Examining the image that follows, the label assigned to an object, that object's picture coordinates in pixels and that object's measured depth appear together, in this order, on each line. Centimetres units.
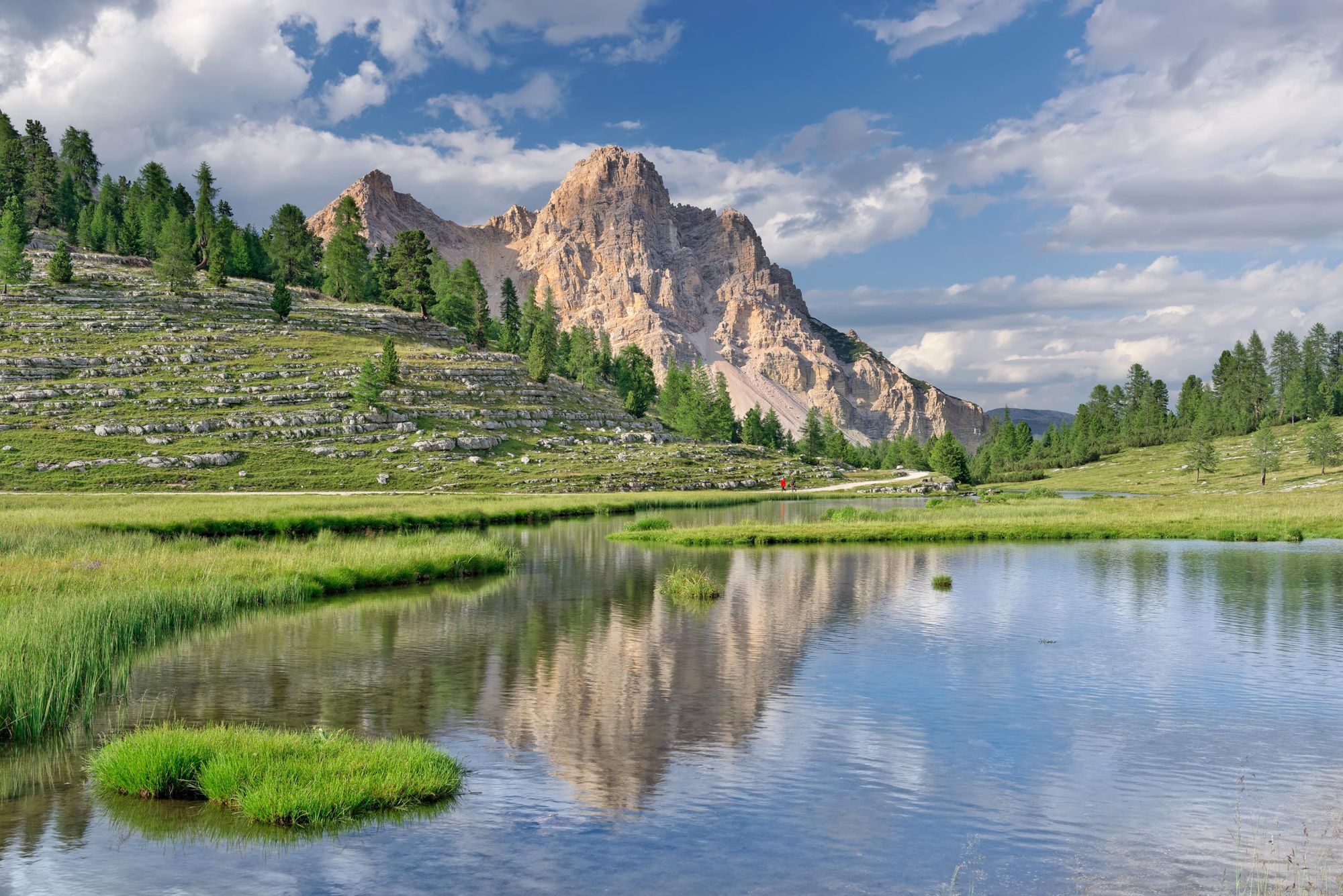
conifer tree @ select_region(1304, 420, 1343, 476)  14275
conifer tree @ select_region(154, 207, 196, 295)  16046
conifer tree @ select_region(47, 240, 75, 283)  15675
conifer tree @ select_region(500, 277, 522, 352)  18550
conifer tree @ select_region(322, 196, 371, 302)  19188
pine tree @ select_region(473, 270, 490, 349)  18725
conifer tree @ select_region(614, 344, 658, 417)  18275
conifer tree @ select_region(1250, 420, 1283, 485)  14500
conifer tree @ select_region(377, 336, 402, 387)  14088
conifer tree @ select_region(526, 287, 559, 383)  16650
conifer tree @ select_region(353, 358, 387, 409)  13112
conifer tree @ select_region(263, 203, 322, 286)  19538
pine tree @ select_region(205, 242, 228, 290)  17012
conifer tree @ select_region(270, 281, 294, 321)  16175
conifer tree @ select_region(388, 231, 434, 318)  18388
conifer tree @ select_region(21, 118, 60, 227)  19825
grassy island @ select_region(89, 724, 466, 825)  1451
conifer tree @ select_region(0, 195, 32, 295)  15000
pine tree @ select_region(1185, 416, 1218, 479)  15825
